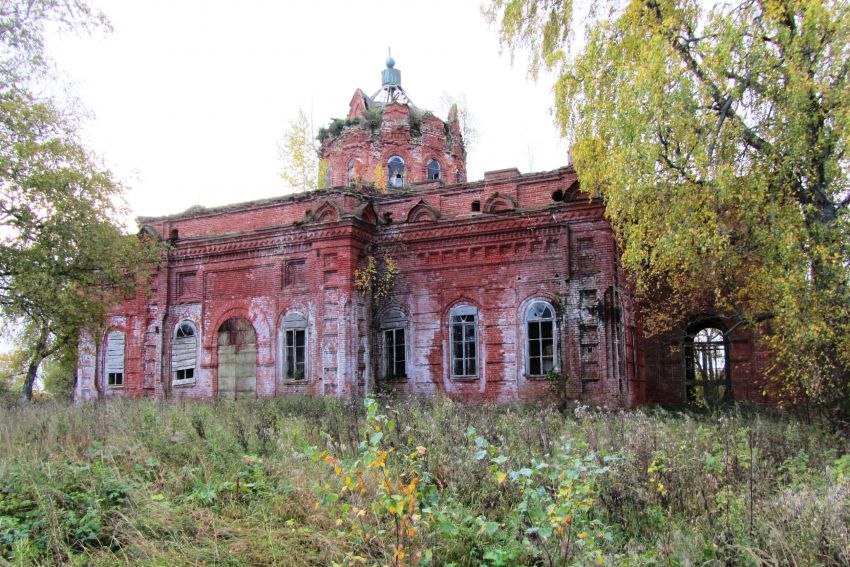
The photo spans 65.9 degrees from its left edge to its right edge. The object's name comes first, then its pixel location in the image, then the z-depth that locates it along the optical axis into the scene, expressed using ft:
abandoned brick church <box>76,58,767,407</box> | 49.26
